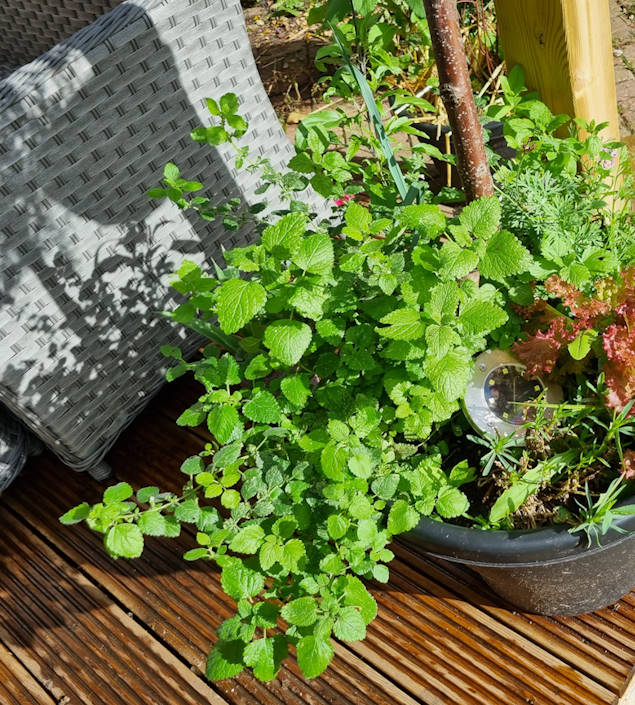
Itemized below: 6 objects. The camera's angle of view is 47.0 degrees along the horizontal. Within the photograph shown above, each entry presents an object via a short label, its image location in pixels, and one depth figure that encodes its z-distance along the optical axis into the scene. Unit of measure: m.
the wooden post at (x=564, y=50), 1.22
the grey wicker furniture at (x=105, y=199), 1.31
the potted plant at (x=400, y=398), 0.87
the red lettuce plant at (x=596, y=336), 0.95
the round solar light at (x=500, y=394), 1.04
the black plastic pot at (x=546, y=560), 0.93
